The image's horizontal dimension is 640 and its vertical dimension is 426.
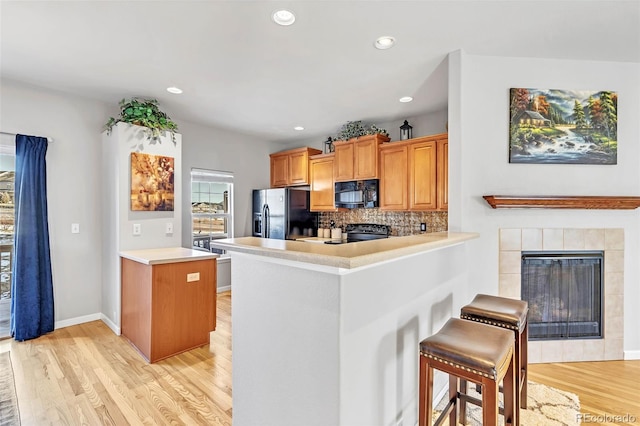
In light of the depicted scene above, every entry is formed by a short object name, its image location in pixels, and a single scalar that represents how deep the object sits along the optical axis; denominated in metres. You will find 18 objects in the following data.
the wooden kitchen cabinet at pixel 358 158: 4.17
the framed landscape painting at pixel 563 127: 2.61
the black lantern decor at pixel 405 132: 4.05
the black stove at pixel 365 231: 4.47
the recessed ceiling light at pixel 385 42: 2.26
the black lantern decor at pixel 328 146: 4.95
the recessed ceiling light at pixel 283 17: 1.97
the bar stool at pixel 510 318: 1.77
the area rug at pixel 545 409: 1.90
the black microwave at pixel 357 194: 4.23
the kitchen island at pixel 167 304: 2.66
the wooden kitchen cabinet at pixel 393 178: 3.96
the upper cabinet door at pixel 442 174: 3.59
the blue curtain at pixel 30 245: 3.01
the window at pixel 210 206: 4.67
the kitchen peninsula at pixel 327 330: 1.25
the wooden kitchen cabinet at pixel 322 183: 4.75
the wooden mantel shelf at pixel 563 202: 2.46
